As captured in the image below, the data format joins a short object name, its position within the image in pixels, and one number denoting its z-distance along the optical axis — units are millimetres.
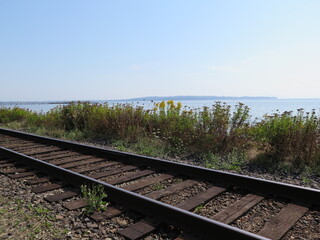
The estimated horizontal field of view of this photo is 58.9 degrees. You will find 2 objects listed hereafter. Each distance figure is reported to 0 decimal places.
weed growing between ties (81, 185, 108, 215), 3545
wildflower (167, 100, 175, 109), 10023
